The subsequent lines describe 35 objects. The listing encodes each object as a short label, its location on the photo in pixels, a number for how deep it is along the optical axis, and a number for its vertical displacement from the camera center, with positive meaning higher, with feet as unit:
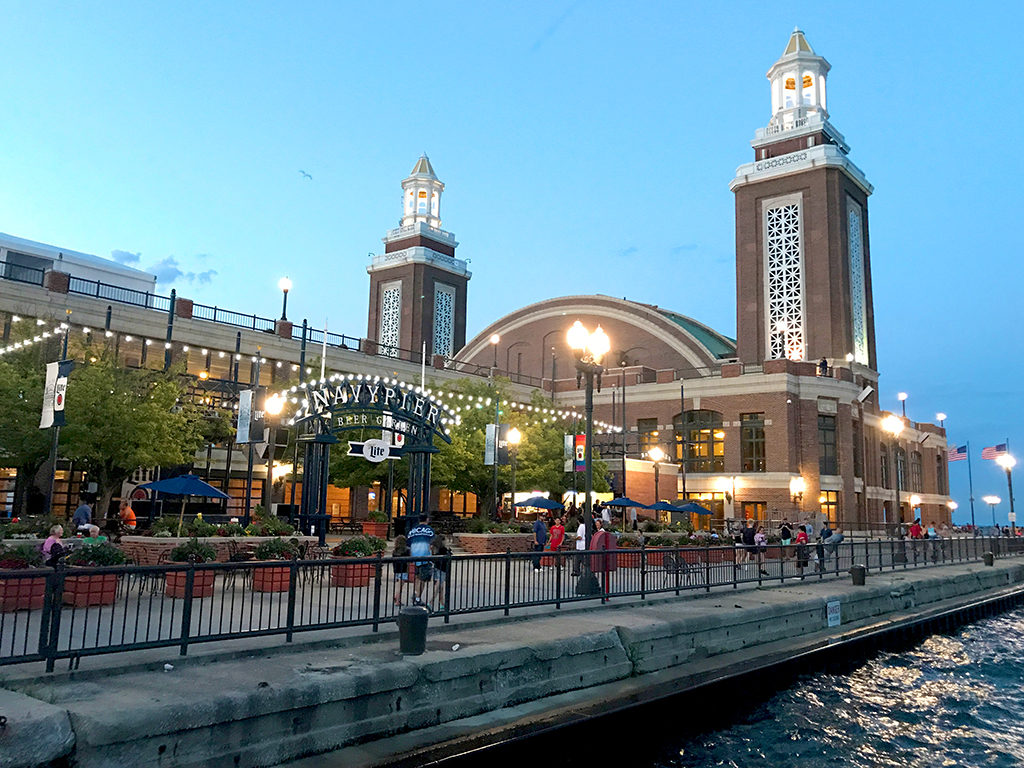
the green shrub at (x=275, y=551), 55.11 -3.19
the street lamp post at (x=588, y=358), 57.62 +11.63
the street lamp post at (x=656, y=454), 161.11 +11.68
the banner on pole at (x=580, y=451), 89.15 +6.92
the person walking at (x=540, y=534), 84.02 -2.43
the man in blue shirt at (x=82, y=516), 65.51 -1.33
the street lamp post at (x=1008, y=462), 176.63 +13.24
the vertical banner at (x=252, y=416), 91.50 +9.76
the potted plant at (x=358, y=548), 58.08 -2.99
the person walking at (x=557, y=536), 71.32 -2.27
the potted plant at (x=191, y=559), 47.21 -3.56
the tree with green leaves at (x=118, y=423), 92.27 +8.97
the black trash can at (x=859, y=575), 72.13 -4.99
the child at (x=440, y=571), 43.09 -3.35
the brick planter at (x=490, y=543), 87.71 -3.62
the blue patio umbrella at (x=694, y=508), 133.28 +0.95
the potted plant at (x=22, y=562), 40.60 -3.48
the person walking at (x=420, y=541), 45.80 -1.87
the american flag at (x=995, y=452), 178.81 +15.09
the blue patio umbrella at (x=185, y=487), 70.74 +1.32
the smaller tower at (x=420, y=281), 276.00 +77.72
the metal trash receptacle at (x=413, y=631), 33.27 -4.98
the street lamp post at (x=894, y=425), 140.87 +16.35
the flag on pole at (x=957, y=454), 198.29 +16.14
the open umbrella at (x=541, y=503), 114.32 +1.04
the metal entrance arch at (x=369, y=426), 78.84 +8.18
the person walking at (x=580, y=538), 71.53 -2.40
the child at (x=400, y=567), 43.98 -3.38
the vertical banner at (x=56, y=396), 68.64 +8.65
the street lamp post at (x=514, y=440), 124.36 +10.64
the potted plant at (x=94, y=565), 42.47 -3.55
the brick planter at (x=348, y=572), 46.50 -3.96
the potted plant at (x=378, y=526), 107.45 -2.53
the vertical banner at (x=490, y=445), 112.47 +8.81
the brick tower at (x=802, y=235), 200.13 +70.70
